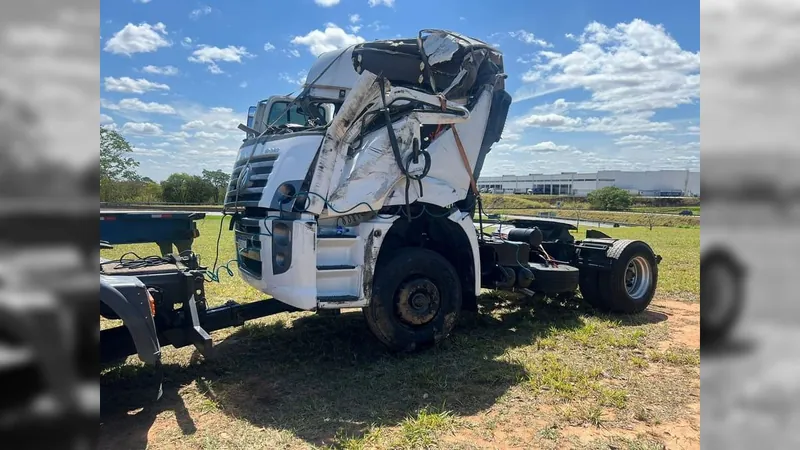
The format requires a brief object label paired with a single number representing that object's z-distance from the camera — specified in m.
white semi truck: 4.73
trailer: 3.56
